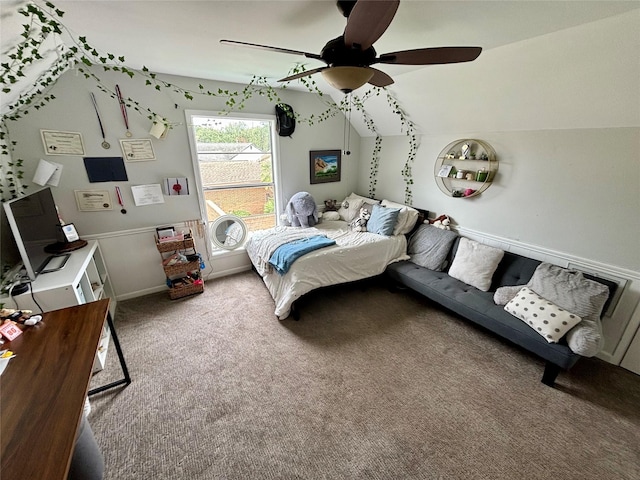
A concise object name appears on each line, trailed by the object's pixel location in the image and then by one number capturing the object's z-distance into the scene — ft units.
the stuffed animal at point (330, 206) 12.71
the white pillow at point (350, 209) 11.86
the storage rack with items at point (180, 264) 9.09
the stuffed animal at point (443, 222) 9.84
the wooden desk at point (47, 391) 2.55
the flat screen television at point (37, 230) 5.20
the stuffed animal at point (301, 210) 10.87
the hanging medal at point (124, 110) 7.85
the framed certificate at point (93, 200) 8.04
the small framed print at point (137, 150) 8.27
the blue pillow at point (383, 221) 9.97
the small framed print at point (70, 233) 7.45
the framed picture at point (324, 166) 11.94
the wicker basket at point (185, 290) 9.29
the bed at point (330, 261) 8.05
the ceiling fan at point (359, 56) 3.69
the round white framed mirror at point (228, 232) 10.37
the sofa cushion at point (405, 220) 10.18
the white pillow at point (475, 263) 7.91
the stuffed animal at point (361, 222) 10.65
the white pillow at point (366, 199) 11.93
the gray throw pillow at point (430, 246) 9.18
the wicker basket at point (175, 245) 8.91
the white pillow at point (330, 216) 12.00
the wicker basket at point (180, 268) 9.10
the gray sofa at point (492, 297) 5.88
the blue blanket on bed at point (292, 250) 8.11
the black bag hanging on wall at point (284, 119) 10.37
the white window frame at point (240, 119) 9.12
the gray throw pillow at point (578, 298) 5.53
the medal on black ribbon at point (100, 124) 7.59
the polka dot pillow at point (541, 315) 5.78
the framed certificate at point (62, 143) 7.30
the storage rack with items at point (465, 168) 8.39
